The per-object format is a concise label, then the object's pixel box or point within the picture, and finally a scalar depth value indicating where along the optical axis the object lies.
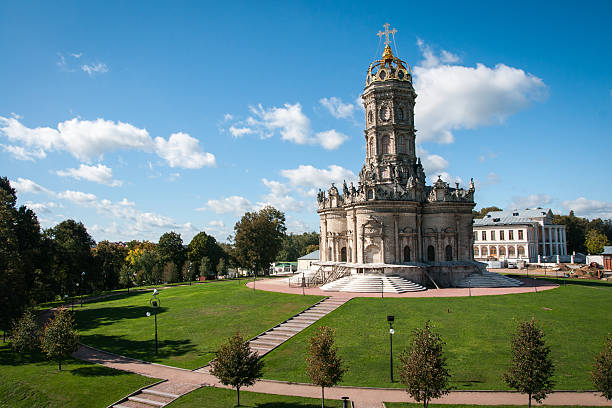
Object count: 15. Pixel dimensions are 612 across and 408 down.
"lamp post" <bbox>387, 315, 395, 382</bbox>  19.71
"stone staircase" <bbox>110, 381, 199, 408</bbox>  18.61
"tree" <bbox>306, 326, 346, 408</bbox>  16.62
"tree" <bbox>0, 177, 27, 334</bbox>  29.30
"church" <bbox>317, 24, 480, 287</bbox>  47.28
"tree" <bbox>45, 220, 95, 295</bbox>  55.84
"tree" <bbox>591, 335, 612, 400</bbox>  15.05
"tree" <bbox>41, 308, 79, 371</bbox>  23.08
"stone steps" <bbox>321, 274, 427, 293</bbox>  42.12
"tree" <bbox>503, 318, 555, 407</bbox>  15.27
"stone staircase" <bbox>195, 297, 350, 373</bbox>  25.73
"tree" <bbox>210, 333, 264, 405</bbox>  17.48
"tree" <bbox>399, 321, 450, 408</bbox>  15.23
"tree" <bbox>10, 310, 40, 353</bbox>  25.67
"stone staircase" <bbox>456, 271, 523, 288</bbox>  46.09
